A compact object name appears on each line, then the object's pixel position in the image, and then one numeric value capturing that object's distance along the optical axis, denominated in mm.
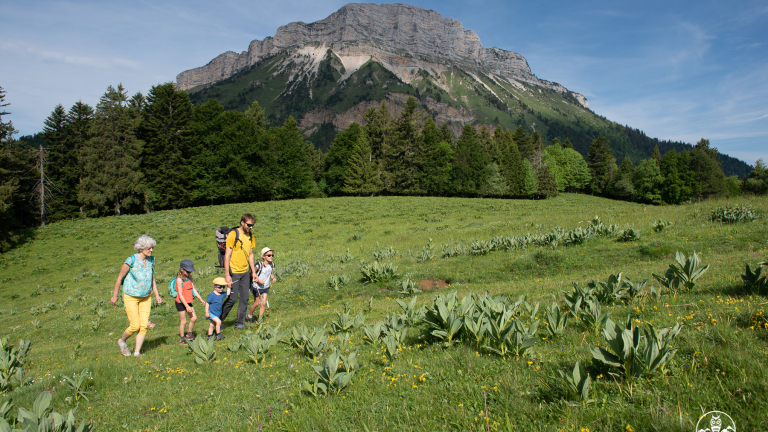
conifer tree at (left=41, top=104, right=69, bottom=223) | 45125
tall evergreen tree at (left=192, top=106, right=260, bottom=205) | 49875
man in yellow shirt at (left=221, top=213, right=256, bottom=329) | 8883
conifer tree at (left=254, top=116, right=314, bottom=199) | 54750
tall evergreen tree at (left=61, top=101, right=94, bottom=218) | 46188
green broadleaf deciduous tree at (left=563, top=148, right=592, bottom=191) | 90812
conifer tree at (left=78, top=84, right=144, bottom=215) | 43844
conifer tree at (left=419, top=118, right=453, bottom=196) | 64125
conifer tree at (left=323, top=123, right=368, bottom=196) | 66750
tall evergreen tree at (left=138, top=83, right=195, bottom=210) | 47719
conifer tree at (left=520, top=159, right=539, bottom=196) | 70875
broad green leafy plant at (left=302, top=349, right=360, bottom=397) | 3990
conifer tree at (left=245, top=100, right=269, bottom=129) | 68125
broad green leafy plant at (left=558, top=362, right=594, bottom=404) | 2850
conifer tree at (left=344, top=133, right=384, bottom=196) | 60719
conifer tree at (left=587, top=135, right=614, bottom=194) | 89938
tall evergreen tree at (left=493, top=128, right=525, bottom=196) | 68312
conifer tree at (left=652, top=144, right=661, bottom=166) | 75556
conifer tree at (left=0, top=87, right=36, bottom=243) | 28203
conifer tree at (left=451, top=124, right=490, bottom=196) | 63906
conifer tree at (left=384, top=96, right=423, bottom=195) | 63781
